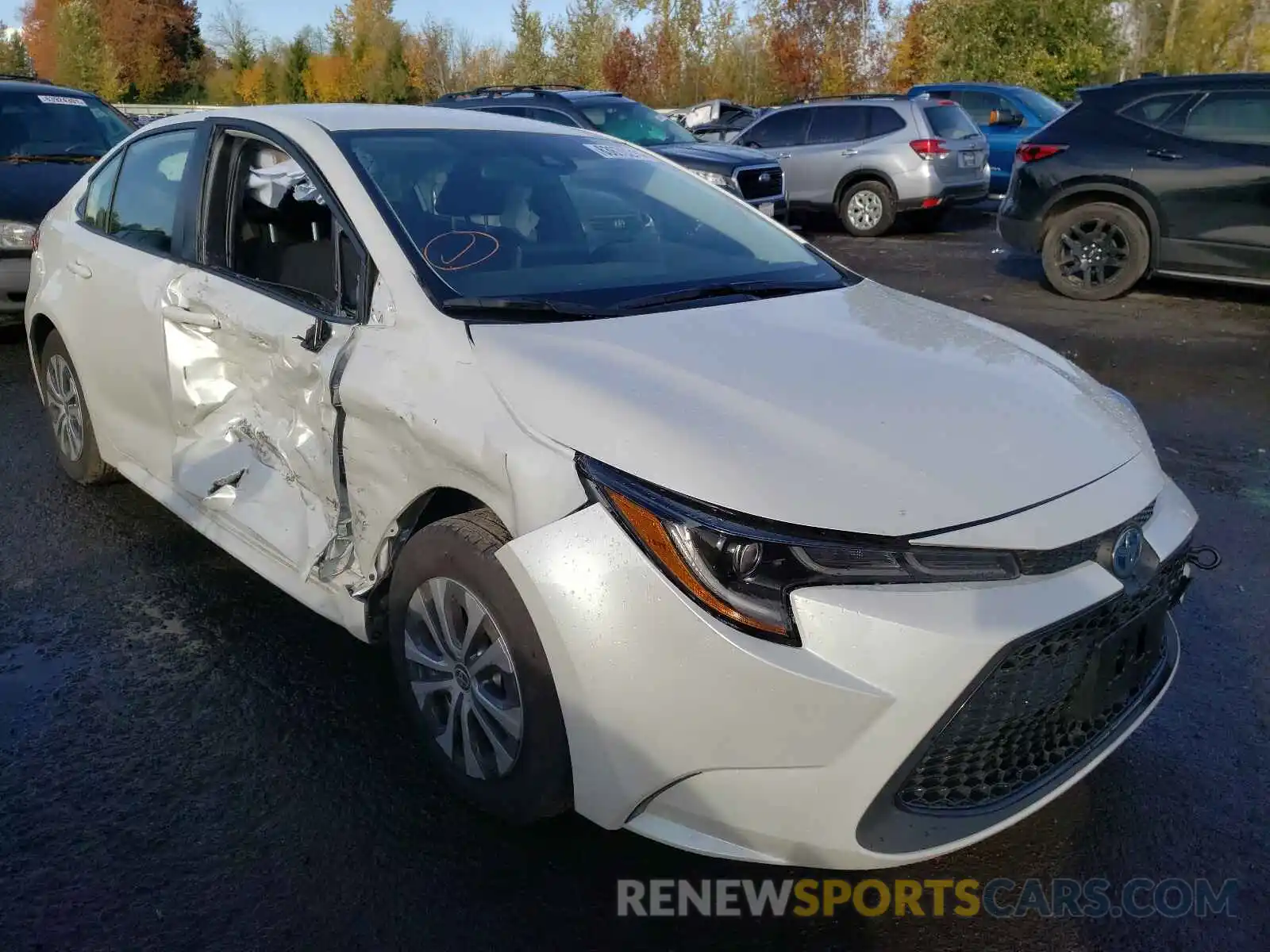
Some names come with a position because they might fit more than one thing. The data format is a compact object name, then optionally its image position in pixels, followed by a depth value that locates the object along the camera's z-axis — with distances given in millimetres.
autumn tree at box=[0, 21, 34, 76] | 52312
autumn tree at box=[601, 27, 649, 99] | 37844
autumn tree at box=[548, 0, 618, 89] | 39125
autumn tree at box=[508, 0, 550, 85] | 41062
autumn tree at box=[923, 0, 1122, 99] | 26078
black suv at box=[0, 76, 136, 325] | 7164
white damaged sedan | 2055
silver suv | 12938
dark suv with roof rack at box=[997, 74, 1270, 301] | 8109
